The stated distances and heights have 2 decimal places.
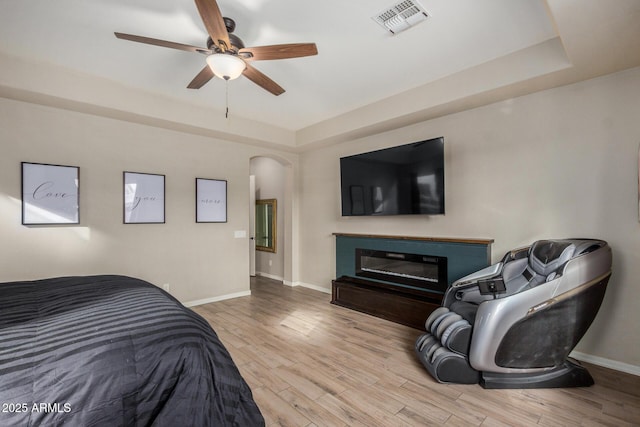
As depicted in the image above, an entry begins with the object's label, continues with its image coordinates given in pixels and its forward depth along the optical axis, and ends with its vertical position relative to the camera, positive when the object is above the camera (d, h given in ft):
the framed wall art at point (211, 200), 14.60 +0.91
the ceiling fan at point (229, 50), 6.60 +4.01
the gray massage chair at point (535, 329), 6.90 -2.77
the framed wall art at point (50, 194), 10.31 +0.94
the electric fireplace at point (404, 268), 11.94 -2.35
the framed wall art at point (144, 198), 12.51 +0.91
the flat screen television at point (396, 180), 11.56 +1.53
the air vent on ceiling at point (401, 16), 7.07 +4.96
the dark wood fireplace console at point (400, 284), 10.95 -2.91
